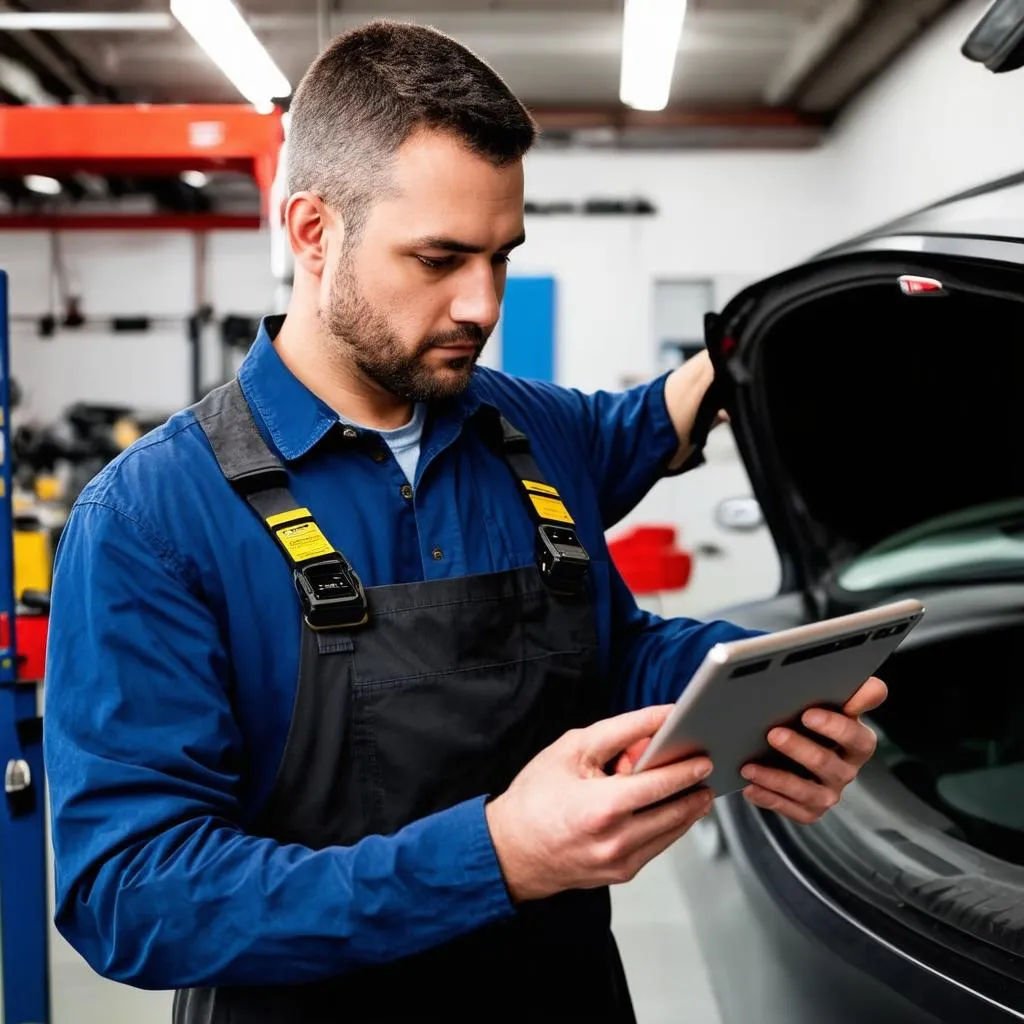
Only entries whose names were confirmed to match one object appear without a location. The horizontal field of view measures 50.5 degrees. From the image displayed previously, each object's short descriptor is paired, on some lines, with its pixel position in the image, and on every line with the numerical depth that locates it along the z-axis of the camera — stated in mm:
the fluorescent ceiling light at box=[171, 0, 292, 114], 4848
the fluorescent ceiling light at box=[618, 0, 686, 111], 4812
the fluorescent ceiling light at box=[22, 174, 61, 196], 10773
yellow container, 6621
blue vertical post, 2326
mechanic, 1035
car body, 1458
